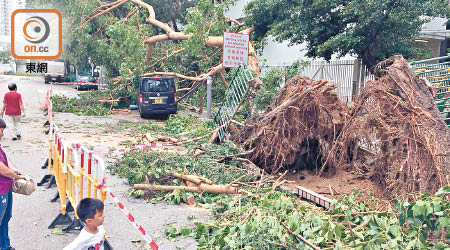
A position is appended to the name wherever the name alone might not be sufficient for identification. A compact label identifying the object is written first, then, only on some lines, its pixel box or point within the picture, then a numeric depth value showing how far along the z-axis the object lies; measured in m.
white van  40.41
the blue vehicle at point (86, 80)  33.91
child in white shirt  3.39
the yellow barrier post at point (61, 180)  5.49
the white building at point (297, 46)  19.62
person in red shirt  11.09
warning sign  14.10
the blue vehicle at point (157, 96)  16.92
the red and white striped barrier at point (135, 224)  3.92
